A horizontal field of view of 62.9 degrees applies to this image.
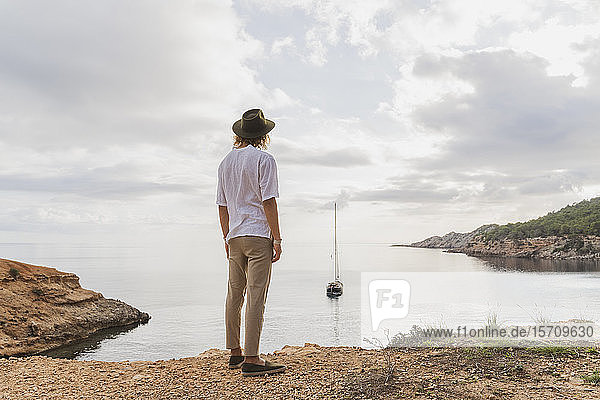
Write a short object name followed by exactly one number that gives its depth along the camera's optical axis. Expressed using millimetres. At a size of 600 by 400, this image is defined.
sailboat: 46534
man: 4508
